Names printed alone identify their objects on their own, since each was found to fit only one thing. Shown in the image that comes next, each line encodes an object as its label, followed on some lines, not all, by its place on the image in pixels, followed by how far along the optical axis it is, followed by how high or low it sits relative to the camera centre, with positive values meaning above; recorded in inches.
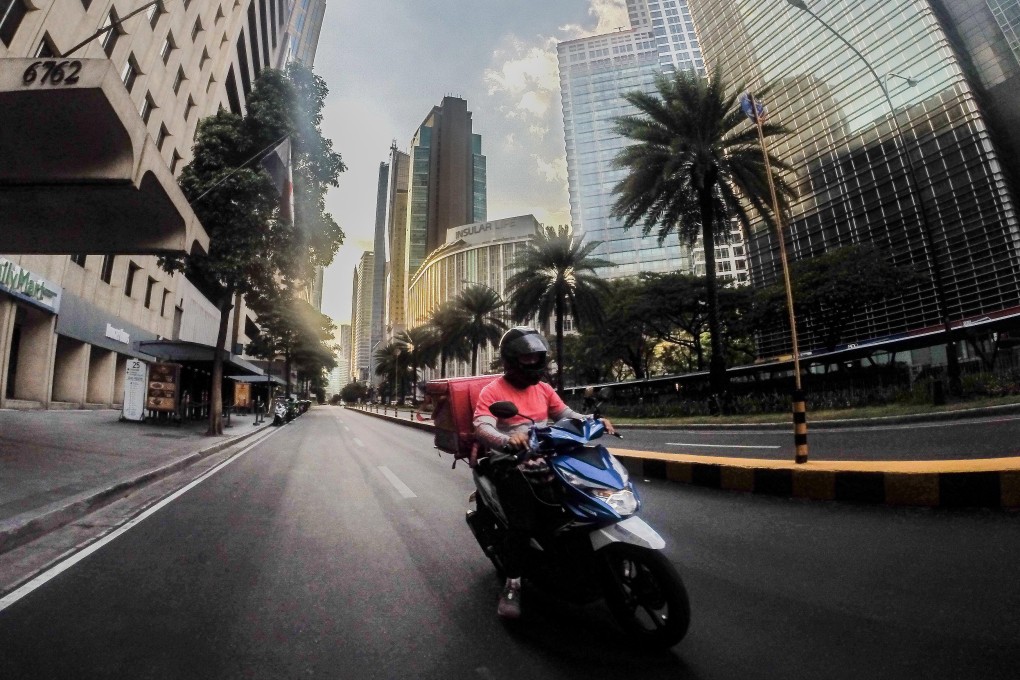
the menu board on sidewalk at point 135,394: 679.7 +13.3
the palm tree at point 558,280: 1115.3 +274.1
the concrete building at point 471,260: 3531.0 +1063.5
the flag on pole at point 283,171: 547.8 +260.6
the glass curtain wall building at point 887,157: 1194.0 +677.5
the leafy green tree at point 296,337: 1498.5 +220.3
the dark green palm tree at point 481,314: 1534.2 +270.1
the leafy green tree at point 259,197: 608.1 +259.6
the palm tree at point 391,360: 2571.6 +219.7
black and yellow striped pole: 235.5 -14.8
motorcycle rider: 103.2 -6.6
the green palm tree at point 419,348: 1861.5 +211.8
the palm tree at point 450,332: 1574.8 +223.3
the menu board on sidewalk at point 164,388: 691.4 +21.5
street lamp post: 545.4 +96.8
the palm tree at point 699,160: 743.1 +363.3
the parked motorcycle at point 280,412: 1058.7 -22.9
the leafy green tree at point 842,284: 1079.6 +246.7
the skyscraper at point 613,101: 3507.9 +2373.1
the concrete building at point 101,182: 268.5 +154.8
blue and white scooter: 86.8 -27.1
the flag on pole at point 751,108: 389.1 +229.7
